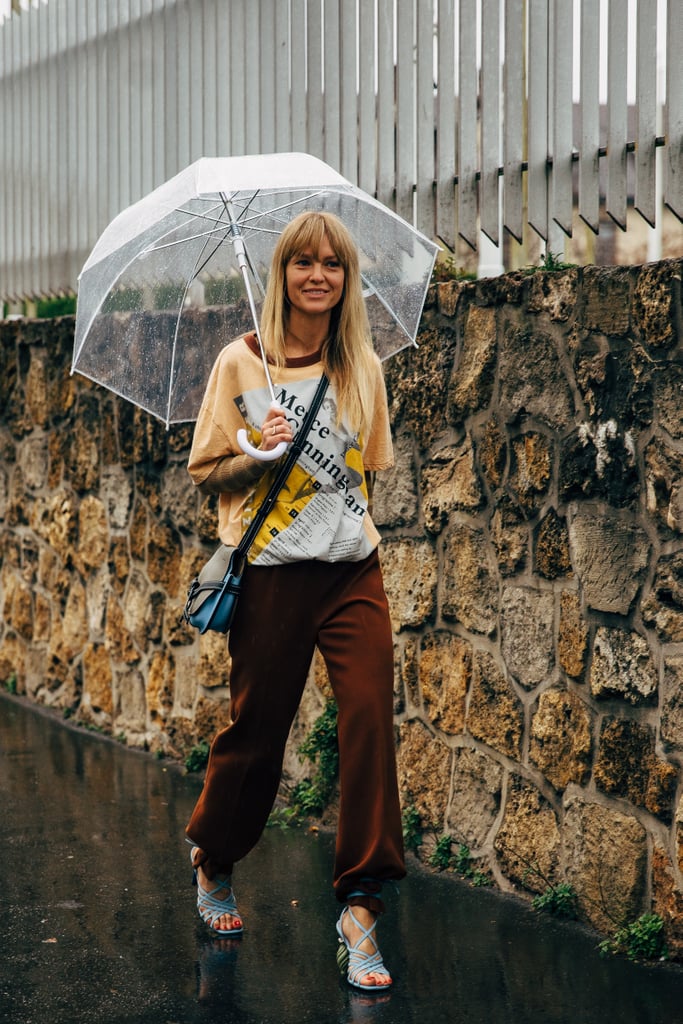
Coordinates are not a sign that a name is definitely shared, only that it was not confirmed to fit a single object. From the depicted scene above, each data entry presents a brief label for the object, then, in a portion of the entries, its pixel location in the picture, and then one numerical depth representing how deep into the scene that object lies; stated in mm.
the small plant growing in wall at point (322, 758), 5844
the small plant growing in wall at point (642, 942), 4309
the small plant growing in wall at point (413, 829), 5398
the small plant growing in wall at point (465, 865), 5133
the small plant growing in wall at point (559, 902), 4688
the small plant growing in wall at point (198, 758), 6656
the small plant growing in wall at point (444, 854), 5246
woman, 4117
